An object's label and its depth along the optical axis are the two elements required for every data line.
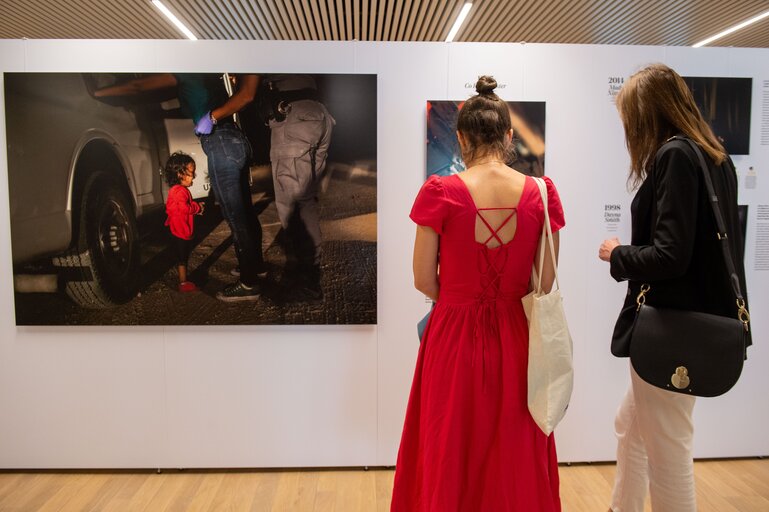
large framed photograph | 2.51
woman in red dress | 1.50
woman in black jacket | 1.47
